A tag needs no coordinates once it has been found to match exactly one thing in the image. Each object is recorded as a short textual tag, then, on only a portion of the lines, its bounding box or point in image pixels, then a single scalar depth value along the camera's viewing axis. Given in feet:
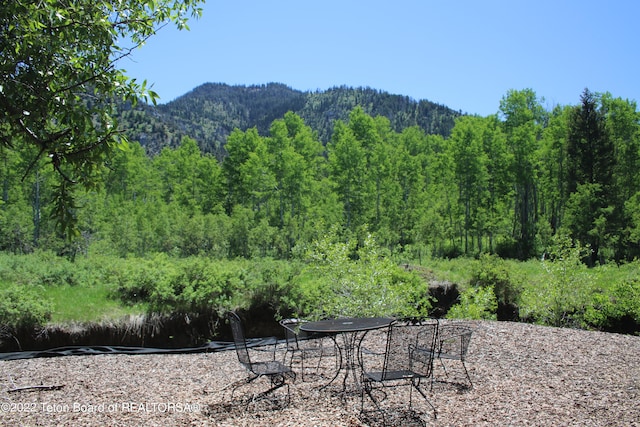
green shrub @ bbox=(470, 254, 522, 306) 45.14
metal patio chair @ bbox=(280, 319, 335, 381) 19.47
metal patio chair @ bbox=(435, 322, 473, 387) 17.61
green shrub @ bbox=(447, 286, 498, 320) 32.64
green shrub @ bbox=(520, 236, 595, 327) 32.35
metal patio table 16.51
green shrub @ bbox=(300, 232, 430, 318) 30.30
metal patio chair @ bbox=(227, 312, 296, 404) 15.75
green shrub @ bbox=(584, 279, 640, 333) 30.63
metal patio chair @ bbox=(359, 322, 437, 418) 14.82
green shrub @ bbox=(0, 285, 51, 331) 30.19
